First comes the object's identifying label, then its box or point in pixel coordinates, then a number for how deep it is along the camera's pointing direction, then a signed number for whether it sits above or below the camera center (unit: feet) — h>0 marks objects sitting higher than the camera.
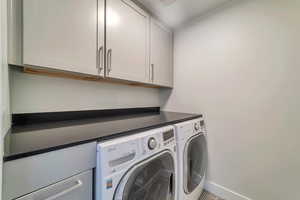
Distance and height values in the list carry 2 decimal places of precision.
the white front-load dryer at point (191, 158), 3.39 -1.95
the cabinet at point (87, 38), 2.37 +1.55
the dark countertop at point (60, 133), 1.56 -0.64
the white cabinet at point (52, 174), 1.39 -0.99
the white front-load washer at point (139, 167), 1.91 -1.28
